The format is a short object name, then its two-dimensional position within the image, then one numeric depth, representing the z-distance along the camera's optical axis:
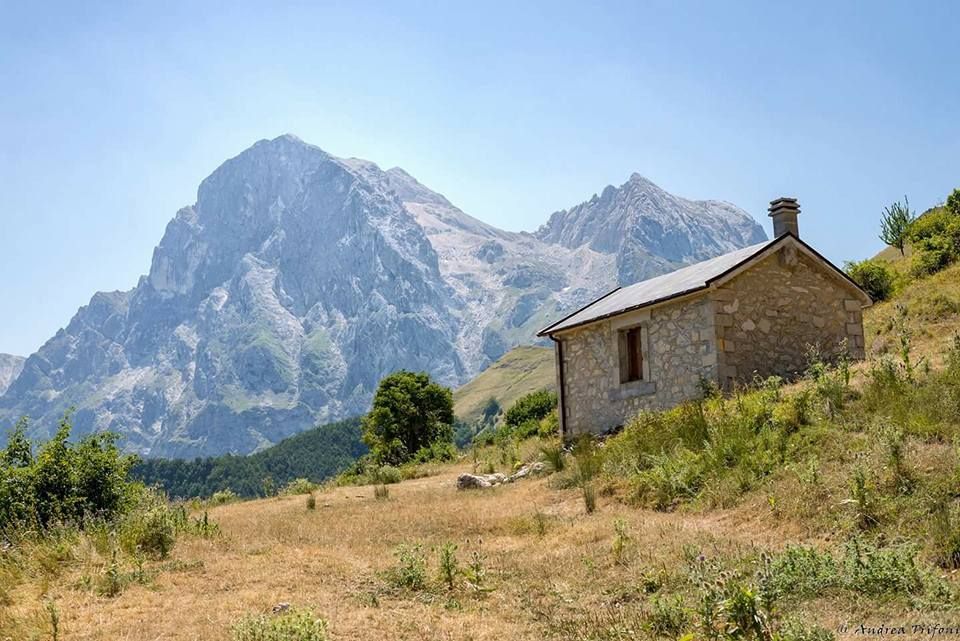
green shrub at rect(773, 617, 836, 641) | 5.37
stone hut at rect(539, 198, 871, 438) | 18.45
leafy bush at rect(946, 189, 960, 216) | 35.09
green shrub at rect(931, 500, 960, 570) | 7.39
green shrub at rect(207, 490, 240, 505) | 24.11
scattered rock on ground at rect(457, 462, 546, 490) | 18.69
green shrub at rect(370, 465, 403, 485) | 23.77
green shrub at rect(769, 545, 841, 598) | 7.01
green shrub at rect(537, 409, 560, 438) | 26.56
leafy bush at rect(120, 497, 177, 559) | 10.52
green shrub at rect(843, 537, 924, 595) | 6.81
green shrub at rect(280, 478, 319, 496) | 23.39
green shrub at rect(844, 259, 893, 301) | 31.84
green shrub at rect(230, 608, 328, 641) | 6.18
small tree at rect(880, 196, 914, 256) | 42.03
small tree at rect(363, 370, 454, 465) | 37.47
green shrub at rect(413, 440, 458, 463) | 29.80
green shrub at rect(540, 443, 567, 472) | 17.78
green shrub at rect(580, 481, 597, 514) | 12.80
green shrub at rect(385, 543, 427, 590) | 8.61
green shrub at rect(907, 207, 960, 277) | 29.97
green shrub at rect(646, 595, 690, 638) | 6.39
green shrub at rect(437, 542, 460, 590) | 8.53
